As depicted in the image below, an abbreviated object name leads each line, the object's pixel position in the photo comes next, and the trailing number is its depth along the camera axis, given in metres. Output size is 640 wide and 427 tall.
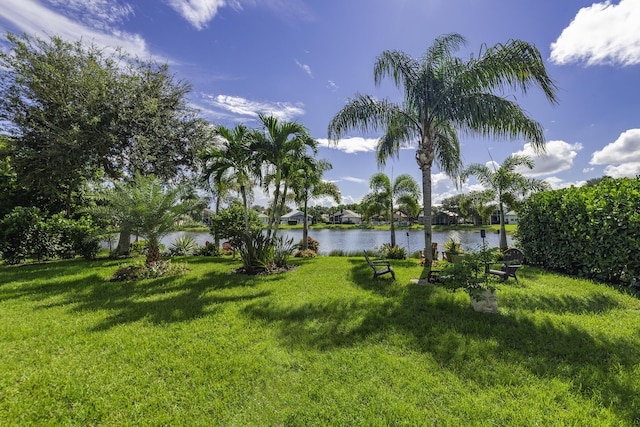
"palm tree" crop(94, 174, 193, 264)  9.29
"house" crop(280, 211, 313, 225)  75.75
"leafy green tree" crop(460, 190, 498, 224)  15.74
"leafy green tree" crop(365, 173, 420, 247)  16.81
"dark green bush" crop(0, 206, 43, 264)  10.52
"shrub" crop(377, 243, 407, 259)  13.77
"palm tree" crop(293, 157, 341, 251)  16.60
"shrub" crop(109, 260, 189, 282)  8.78
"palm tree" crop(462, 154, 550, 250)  14.55
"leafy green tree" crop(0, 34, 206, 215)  11.59
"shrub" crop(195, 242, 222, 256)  15.67
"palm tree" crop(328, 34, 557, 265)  7.88
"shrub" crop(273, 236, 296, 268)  10.33
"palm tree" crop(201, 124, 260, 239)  10.34
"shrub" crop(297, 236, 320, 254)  17.07
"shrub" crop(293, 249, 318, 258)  14.96
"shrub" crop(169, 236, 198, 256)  16.31
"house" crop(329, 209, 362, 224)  78.97
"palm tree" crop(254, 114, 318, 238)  10.12
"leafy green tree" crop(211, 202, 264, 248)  15.04
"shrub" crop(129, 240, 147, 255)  14.79
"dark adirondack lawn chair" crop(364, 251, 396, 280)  7.83
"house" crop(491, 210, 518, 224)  69.27
